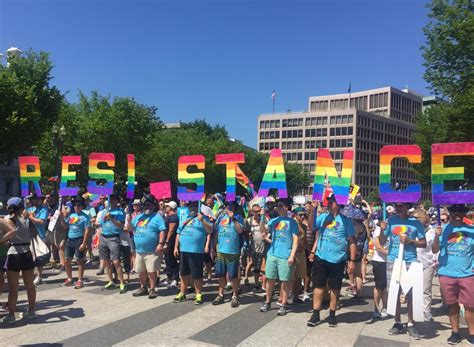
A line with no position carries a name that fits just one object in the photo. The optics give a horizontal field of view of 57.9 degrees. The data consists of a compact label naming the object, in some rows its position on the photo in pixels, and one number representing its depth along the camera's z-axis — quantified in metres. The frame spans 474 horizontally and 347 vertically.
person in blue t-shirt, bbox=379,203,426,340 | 6.30
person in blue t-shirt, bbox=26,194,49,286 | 9.87
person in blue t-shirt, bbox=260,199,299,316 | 7.25
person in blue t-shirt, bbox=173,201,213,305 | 7.94
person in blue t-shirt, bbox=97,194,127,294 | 8.64
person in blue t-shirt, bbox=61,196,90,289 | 8.99
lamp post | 24.85
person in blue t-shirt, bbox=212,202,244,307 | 7.82
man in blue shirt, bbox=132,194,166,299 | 8.18
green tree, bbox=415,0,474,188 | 21.39
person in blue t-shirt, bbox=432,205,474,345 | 5.93
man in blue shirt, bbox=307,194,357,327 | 6.67
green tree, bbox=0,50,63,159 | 25.16
